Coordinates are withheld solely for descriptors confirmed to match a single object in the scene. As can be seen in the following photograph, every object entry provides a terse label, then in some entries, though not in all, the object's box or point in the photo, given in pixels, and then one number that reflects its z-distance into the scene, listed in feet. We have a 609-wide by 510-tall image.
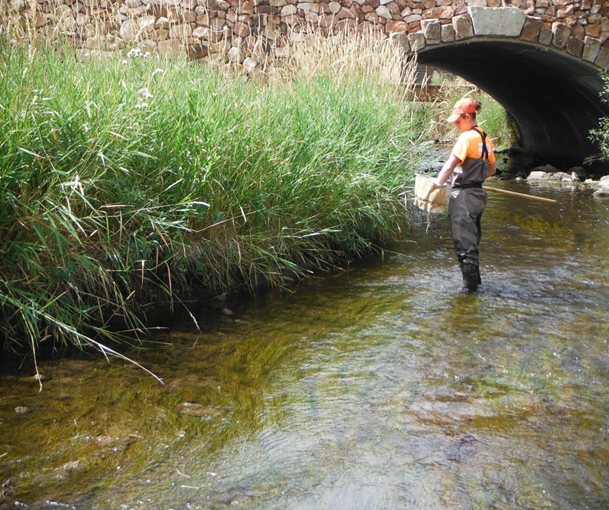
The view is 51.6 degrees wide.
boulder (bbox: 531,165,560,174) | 47.96
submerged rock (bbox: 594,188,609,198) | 36.91
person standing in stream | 15.93
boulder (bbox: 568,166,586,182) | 45.63
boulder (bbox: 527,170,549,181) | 45.70
